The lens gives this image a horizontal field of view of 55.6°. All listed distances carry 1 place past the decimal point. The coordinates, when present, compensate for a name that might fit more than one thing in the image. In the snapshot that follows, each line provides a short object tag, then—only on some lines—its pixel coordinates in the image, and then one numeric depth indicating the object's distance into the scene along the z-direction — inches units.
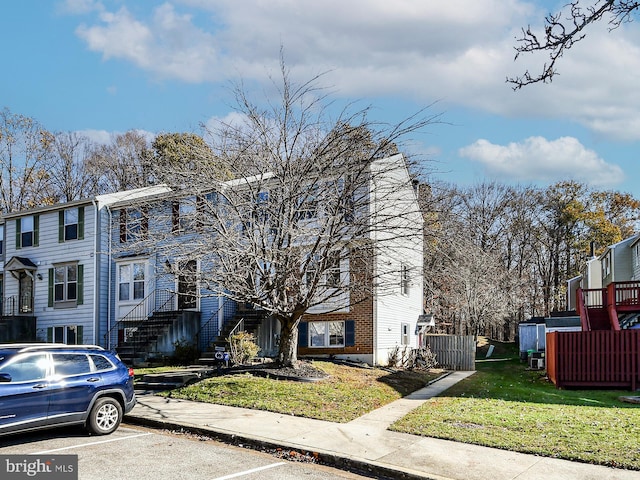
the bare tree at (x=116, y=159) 1565.0
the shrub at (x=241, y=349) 713.6
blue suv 356.5
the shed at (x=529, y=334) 1331.2
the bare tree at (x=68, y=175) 1641.2
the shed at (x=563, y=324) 1111.0
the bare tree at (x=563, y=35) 213.6
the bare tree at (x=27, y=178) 1556.3
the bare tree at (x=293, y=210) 575.5
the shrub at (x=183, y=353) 853.8
